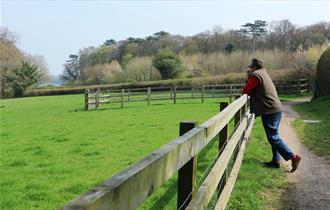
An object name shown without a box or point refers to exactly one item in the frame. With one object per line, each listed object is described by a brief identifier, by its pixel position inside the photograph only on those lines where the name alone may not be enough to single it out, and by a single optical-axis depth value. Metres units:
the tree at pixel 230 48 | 81.19
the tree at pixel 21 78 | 69.25
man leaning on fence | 7.39
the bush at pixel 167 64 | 66.25
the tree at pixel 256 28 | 112.54
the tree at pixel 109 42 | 160.27
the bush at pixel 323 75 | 25.92
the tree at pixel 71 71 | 139.50
